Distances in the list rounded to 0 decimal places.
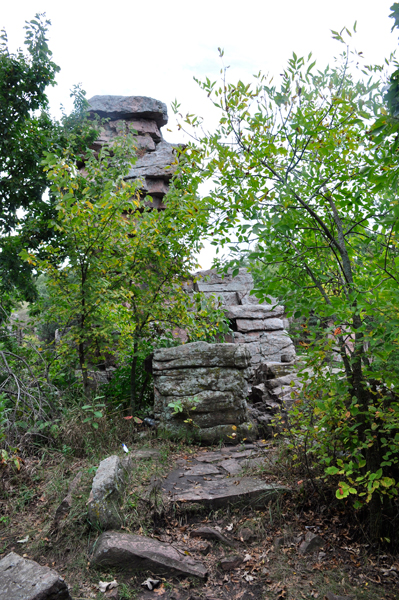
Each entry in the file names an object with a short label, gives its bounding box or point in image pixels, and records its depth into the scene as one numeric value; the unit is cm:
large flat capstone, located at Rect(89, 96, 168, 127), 1464
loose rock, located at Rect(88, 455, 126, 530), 339
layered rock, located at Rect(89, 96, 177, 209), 1429
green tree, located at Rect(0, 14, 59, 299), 771
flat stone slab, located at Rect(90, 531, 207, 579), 302
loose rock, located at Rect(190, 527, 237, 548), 349
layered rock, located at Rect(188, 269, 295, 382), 1130
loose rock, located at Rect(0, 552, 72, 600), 243
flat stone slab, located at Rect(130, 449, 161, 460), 487
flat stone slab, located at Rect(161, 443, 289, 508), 389
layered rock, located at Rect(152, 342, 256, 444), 598
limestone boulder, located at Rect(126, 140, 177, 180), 1412
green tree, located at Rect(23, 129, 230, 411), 562
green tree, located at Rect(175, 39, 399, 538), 295
